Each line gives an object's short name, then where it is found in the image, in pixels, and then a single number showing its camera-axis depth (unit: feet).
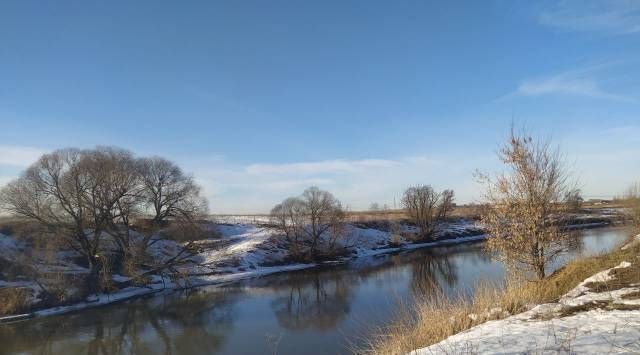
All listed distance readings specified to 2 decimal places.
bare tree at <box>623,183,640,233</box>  109.23
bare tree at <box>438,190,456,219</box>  223.92
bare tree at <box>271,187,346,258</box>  165.99
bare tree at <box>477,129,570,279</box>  45.03
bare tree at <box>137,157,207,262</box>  129.49
